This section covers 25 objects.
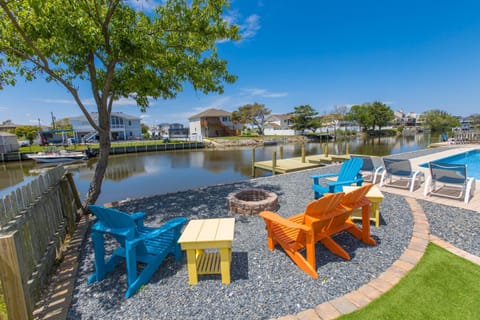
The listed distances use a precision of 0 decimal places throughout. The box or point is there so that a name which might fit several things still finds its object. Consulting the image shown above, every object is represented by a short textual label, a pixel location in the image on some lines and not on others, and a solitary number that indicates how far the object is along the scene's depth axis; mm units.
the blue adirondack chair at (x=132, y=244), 2305
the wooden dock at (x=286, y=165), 10930
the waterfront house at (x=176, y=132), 54097
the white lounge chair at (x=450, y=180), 4646
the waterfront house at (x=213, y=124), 42625
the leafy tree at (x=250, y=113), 44125
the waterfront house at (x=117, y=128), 35312
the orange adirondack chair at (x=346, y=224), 2673
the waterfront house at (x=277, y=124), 52934
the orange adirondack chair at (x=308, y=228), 2426
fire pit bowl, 4379
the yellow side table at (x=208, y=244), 2293
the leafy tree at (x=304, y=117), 43781
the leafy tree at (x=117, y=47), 3475
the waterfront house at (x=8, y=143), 25377
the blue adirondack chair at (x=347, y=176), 4605
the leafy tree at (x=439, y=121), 53312
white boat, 20969
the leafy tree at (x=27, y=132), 30438
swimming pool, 9341
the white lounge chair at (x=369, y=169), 6286
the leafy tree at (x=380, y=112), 48719
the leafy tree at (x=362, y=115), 49312
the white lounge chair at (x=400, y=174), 5707
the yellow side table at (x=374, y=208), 3472
